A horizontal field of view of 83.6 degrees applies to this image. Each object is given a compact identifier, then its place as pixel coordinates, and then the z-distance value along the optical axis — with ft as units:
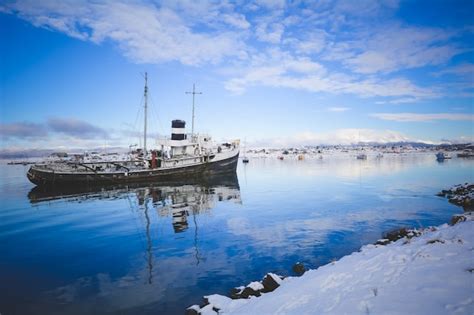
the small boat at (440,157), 340.39
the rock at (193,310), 26.59
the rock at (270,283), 29.66
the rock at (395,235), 46.75
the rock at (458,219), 46.20
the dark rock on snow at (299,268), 36.70
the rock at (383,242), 43.40
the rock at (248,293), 28.84
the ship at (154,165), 134.62
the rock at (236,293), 29.17
